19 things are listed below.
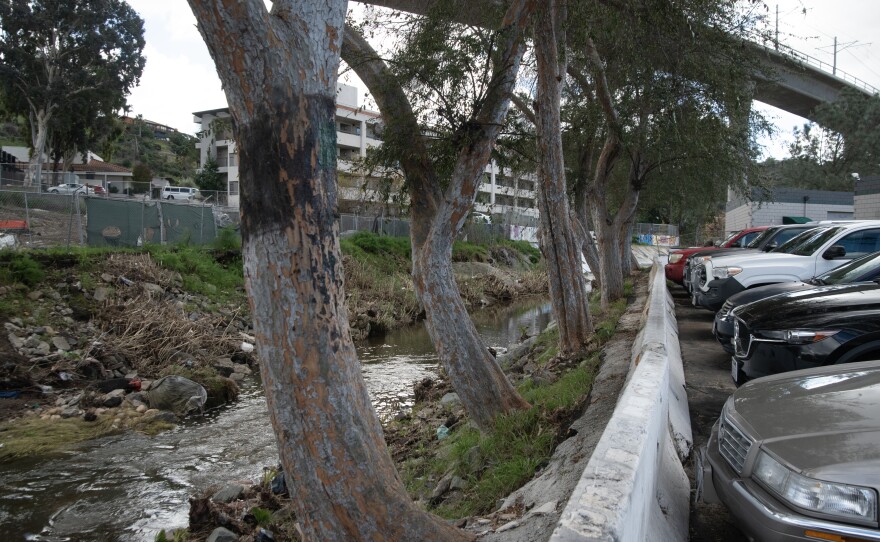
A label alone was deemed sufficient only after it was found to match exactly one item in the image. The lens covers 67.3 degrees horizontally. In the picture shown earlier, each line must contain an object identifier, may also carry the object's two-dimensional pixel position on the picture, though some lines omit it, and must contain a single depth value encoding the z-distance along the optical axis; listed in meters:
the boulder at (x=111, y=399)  11.80
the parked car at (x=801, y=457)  2.92
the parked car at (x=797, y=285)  7.19
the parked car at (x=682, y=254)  18.94
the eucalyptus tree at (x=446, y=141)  7.00
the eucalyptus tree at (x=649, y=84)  9.89
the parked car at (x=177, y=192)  46.09
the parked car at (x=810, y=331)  5.47
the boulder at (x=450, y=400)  10.59
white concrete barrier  2.58
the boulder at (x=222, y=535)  6.27
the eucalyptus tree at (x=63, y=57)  35.34
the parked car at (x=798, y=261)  10.54
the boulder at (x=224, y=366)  14.63
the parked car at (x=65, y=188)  37.45
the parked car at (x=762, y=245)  13.44
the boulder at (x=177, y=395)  11.91
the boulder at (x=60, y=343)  13.92
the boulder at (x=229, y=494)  7.75
